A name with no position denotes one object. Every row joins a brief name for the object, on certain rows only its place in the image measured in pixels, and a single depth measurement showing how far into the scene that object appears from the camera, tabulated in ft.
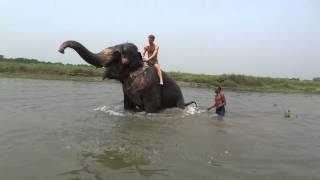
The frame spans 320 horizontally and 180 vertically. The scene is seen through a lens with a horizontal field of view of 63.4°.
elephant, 23.26
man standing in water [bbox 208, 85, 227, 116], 27.43
